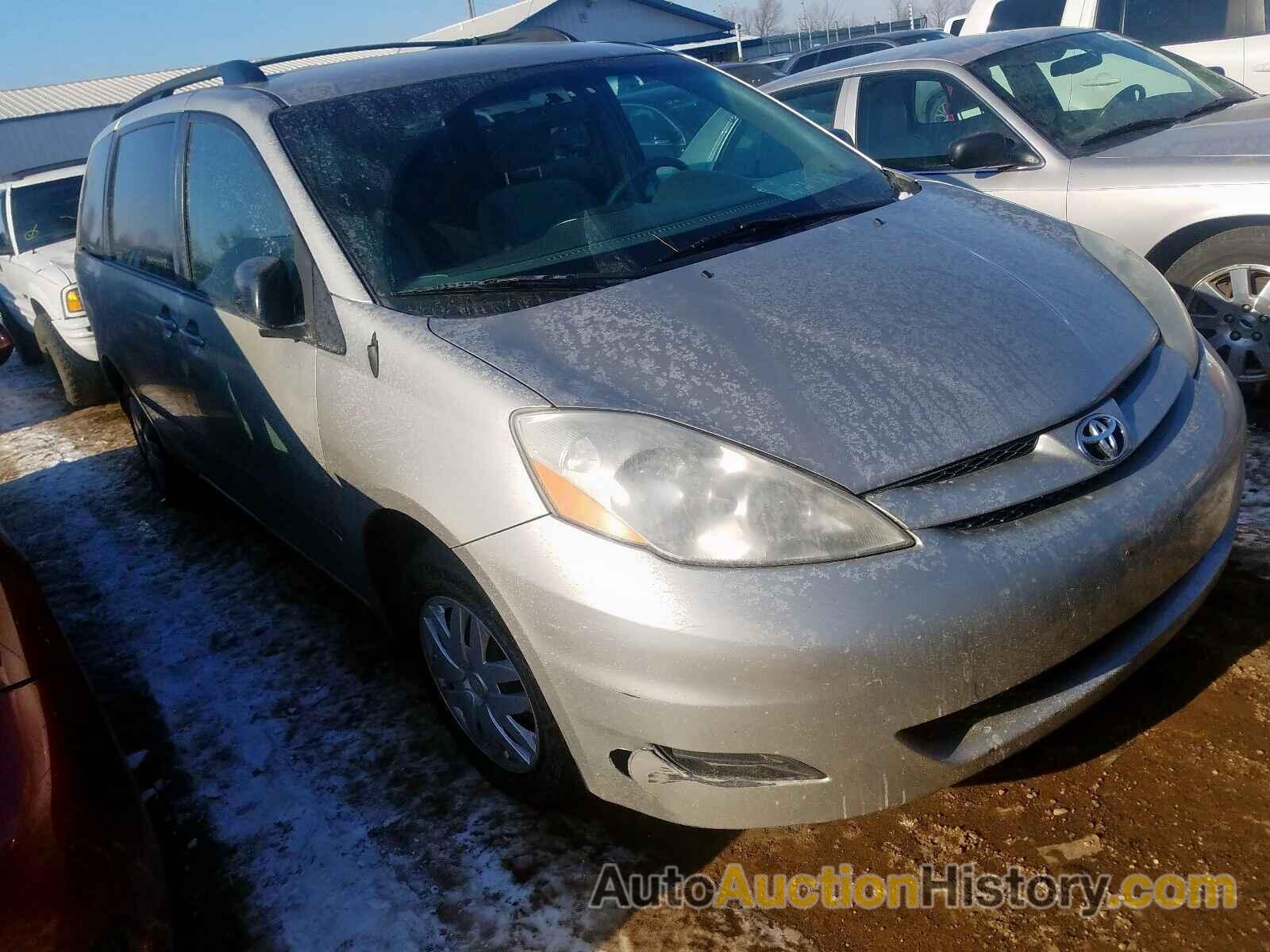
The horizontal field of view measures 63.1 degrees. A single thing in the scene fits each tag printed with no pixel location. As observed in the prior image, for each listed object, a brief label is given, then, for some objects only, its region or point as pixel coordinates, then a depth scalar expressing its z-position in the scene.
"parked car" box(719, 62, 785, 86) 14.43
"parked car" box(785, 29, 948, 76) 15.94
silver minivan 1.89
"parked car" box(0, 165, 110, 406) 6.80
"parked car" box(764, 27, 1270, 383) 4.02
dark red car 1.63
